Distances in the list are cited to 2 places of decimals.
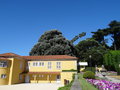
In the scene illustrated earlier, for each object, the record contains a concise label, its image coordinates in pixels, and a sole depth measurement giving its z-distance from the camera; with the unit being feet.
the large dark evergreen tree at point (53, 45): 115.47
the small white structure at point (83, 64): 125.10
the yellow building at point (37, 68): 72.54
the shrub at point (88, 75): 58.84
